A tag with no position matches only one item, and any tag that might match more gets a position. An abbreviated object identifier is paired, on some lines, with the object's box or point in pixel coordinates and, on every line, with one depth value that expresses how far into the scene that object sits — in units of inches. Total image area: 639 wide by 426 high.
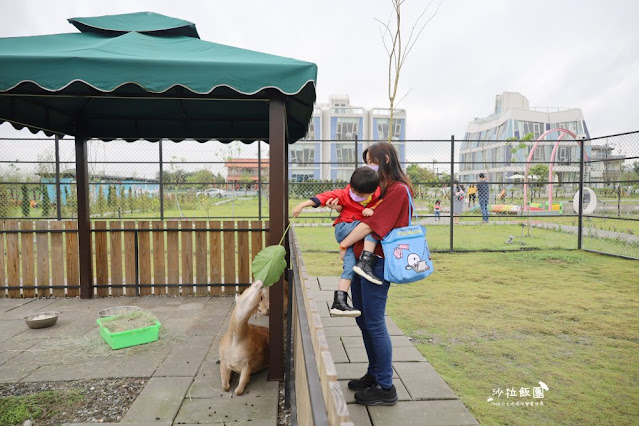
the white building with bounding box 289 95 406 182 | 1889.8
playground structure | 409.5
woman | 99.2
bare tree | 259.9
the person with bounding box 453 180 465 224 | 563.3
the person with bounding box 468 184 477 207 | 624.9
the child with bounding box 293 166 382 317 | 101.8
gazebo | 118.6
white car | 487.3
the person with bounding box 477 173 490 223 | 516.7
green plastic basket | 154.8
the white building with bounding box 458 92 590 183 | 1809.8
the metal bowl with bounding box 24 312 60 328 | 176.3
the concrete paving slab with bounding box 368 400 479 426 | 104.3
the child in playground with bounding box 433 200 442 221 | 578.6
